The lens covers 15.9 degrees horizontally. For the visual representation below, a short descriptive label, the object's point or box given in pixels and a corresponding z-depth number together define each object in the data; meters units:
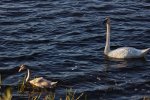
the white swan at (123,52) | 21.50
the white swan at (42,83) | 17.89
